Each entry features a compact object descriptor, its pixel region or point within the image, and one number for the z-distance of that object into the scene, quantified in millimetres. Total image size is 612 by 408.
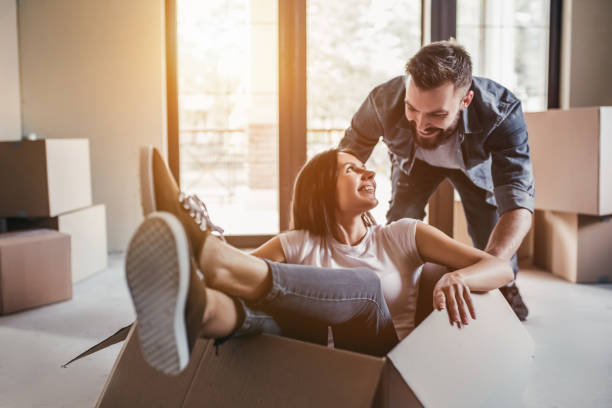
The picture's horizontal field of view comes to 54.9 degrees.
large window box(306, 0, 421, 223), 3789
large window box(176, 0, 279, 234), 3695
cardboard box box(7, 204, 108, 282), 2920
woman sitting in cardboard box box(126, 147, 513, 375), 1032
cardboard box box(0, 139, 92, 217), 2807
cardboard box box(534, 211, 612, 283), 3055
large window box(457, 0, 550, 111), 3744
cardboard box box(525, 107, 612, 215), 2951
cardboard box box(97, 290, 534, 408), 1101
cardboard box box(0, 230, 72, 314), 2482
